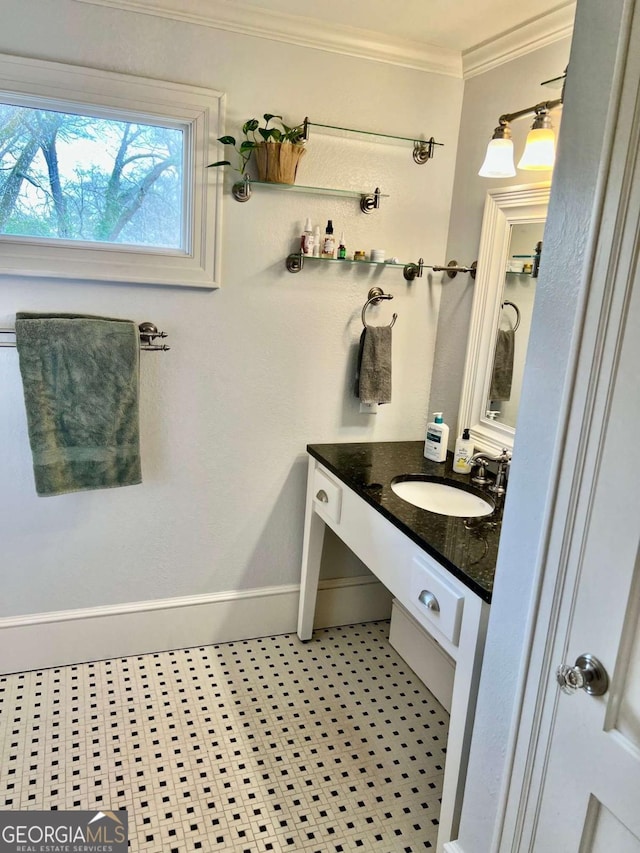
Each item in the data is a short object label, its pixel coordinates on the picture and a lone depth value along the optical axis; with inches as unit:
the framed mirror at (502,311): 75.4
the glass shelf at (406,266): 84.2
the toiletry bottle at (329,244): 83.9
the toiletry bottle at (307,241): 82.9
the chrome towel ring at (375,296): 89.4
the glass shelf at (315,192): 79.2
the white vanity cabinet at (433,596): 53.3
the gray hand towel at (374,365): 88.4
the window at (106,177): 71.7
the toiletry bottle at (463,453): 81.7
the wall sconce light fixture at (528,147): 64.9
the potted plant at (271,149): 76.6
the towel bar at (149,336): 79.2
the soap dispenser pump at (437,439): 85.4
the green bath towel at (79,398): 73.5
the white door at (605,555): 34.2
